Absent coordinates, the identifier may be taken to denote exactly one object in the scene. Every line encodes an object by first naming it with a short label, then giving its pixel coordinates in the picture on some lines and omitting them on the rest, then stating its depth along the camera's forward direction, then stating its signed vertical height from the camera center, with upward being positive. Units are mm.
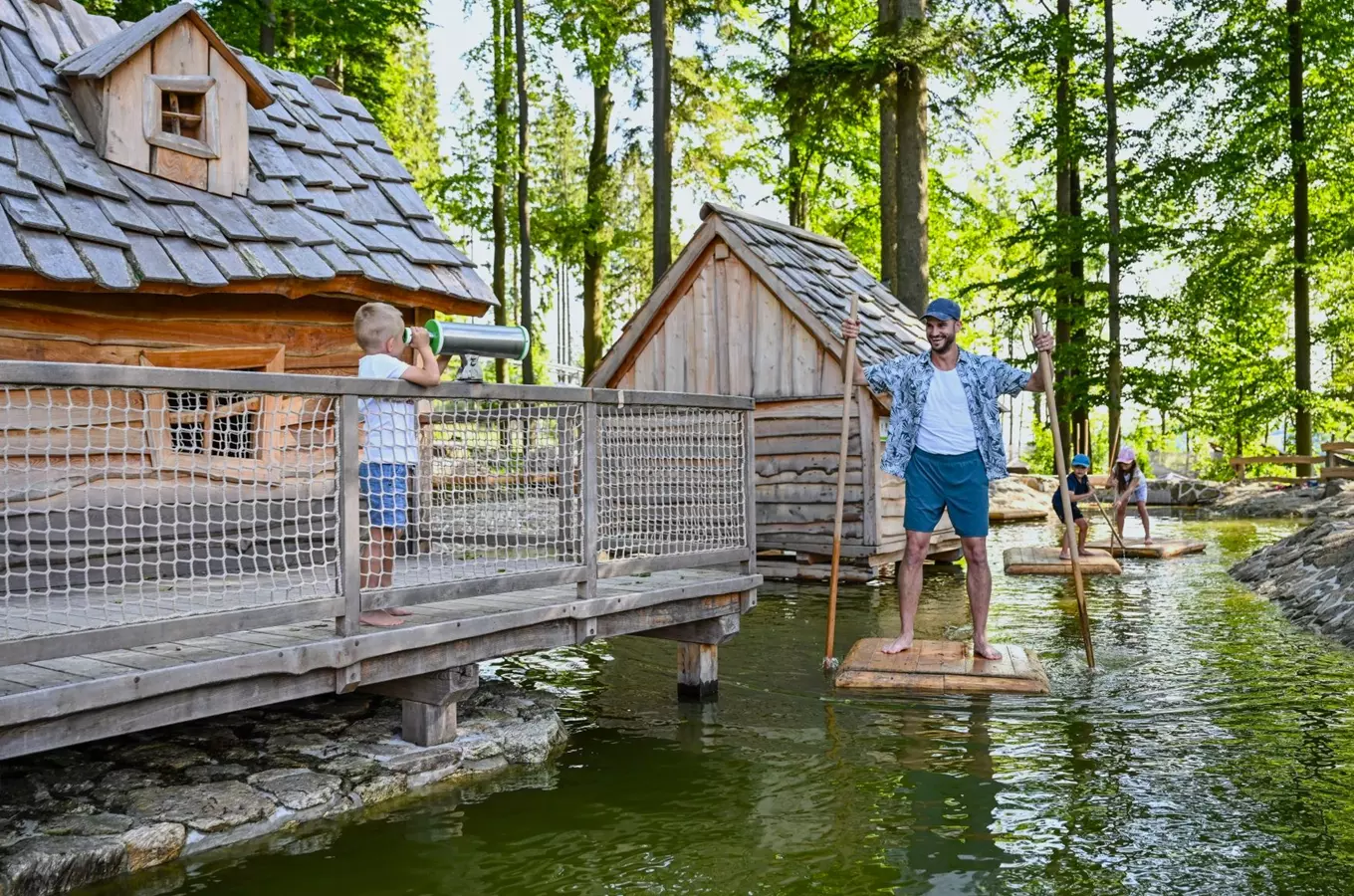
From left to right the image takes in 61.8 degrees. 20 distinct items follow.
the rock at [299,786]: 5461 -1612
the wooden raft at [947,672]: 7227 -1424
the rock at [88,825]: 4801 -1569
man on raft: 7422 +102
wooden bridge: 4492 -641
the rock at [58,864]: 4395 -1610
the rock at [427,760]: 5945 -1611
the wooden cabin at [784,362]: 13625 +1171
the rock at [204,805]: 5105 -1596
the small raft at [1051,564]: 13688 -1369
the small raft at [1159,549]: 15555 -1347
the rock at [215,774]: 5611 -1573
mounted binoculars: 5771 +625
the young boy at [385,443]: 5574 +79
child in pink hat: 15727 -459
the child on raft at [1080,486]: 14742 -446
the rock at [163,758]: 5746 -1534
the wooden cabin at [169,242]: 7082 +1540
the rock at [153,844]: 4789 -1652
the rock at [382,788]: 5695 -1685
